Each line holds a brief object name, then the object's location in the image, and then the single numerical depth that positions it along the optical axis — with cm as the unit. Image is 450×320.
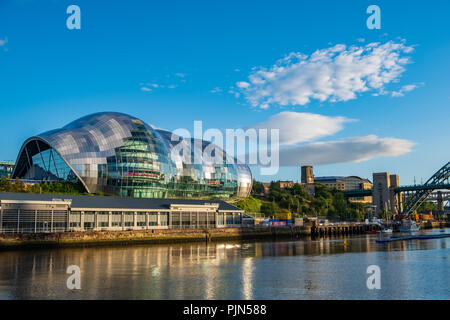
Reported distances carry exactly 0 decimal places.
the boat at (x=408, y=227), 14725
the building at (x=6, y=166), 16362
